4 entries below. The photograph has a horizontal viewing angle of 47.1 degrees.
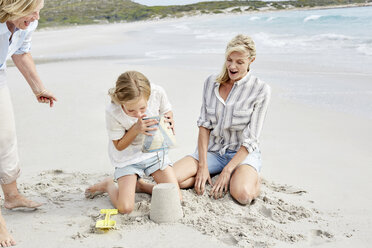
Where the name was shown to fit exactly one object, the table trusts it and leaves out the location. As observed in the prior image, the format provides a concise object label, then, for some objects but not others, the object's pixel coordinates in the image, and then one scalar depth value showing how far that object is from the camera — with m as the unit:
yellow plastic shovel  2.81
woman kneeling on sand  3.50
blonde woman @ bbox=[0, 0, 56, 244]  2.61
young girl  3.09
